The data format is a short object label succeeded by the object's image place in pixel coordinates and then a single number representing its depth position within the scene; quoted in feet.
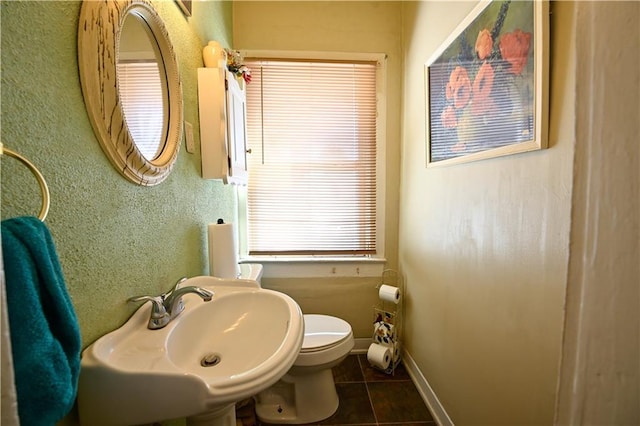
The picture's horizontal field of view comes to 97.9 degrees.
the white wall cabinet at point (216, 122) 4.26
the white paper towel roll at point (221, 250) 4.34
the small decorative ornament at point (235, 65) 4.93
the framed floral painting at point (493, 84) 2.69
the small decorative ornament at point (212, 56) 4.35
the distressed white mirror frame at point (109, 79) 2.02
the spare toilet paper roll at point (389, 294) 6.13
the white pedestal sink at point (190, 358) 1.89
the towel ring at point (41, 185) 1.28
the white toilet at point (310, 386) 4.75
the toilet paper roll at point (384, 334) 6.18
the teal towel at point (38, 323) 1.21
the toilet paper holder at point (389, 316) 6.17
